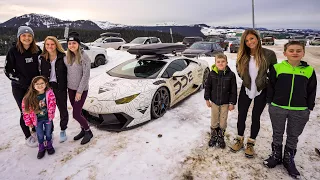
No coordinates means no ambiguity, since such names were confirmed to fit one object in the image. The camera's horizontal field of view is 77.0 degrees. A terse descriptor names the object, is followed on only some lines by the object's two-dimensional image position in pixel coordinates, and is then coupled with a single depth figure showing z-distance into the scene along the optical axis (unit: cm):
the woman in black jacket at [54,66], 321
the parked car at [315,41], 2997
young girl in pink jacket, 296
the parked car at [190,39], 2403
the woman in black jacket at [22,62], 308
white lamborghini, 377
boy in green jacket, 243
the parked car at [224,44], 2247
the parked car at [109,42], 1845
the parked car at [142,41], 1669
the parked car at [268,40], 3142
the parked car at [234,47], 1942
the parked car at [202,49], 1231
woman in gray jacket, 323
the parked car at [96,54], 1061
